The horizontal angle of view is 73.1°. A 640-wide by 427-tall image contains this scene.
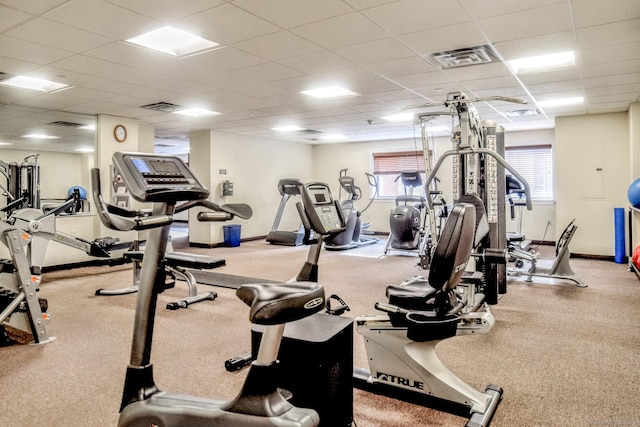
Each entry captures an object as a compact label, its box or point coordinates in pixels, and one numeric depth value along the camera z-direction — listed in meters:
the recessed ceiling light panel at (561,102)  6.04
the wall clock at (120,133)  7.10
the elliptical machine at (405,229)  7.41
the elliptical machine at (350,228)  8.17
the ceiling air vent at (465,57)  3.92
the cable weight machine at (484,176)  3.38
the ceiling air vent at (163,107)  6.18
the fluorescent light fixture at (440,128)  8.73
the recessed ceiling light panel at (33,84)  4.89
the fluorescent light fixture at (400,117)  7.33
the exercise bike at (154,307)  1.24
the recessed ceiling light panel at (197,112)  6.73
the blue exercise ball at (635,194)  5.32
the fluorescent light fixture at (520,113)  6.92
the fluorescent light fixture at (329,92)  5.48
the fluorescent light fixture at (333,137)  9.66
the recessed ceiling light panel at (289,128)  8.53
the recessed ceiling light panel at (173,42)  3.59
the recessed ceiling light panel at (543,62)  4.23
